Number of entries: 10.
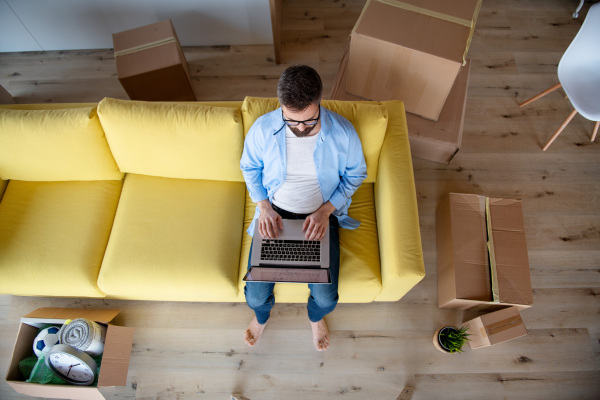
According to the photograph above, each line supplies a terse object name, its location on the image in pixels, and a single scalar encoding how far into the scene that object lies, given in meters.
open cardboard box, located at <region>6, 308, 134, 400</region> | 1.52
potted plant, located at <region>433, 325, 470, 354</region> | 1.70
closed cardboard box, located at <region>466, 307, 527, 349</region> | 1.72
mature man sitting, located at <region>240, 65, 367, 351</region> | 1.41
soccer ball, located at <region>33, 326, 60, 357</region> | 1.60
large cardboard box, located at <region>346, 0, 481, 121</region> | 1.67
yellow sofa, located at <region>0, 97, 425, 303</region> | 1.57
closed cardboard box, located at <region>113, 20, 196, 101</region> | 2.12
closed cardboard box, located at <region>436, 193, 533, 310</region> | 1.72
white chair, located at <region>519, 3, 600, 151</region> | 1.94
